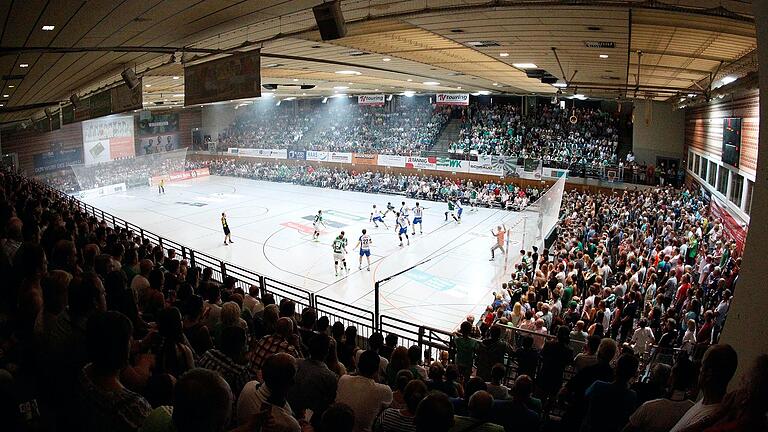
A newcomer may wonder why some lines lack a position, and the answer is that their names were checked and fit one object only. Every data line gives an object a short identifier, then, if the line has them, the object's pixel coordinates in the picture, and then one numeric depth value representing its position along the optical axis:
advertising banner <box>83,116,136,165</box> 42.16
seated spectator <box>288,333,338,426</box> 3.74
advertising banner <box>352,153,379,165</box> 39.03
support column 2.95
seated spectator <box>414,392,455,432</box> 2.55
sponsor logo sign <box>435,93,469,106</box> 35.34
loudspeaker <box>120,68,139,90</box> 11.62
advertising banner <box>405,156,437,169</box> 35.62
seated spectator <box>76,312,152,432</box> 2.26
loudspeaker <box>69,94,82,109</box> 16.77
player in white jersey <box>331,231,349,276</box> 17.09
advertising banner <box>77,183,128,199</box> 35.73
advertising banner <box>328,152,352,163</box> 40.50
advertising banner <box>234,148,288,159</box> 44.75
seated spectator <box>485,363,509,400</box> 4.67
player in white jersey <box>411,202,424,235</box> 23.27
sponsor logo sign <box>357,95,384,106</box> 39.28
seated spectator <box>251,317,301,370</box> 4.09
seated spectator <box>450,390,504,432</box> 2.95
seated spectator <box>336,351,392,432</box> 3.57
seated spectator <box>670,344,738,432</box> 2.55
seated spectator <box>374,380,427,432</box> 3.27
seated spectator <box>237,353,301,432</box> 2.50
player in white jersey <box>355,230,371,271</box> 17.92
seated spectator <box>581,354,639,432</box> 3.67
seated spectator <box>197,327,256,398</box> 3.49
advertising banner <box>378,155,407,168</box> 37.41
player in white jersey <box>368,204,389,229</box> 24.78
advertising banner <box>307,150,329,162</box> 41.81
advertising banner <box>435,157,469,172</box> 33.94
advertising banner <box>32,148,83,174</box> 39.59
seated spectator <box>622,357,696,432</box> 3.17
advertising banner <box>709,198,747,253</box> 12.53
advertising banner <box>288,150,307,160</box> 43.25
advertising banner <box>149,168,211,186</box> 41.03
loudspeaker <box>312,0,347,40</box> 6.30
